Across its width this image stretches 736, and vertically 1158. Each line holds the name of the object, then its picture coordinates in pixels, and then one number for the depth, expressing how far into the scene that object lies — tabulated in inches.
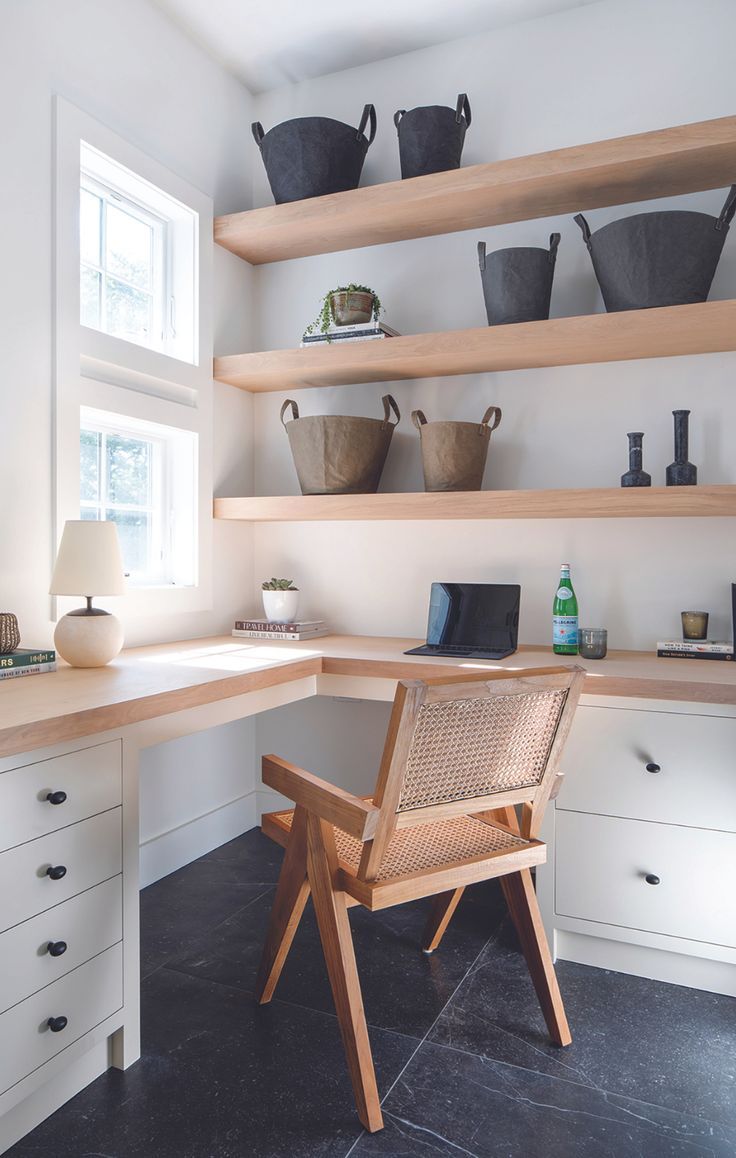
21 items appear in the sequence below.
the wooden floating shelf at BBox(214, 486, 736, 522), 82.5
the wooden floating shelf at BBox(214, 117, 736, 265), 82.8
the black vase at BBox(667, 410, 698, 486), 87.1
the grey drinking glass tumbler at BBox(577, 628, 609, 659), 87.6
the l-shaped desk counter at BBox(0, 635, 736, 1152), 52.1
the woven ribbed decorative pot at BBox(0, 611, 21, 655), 71.7
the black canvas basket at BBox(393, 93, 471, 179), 94.9
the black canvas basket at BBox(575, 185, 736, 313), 82.2
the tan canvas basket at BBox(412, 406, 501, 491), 94.9
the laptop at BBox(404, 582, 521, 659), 94.9
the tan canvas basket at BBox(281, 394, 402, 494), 100.1
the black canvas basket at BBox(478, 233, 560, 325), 90.7
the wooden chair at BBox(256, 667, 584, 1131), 53.6
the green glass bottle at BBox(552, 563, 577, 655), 91.6
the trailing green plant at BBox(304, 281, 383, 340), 101.4
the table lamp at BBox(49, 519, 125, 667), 75.3
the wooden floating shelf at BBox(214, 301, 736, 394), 82.6
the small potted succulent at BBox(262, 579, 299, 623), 107.0
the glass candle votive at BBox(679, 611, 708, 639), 89.7
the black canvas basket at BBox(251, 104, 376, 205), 99.3
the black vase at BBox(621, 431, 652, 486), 88.6
